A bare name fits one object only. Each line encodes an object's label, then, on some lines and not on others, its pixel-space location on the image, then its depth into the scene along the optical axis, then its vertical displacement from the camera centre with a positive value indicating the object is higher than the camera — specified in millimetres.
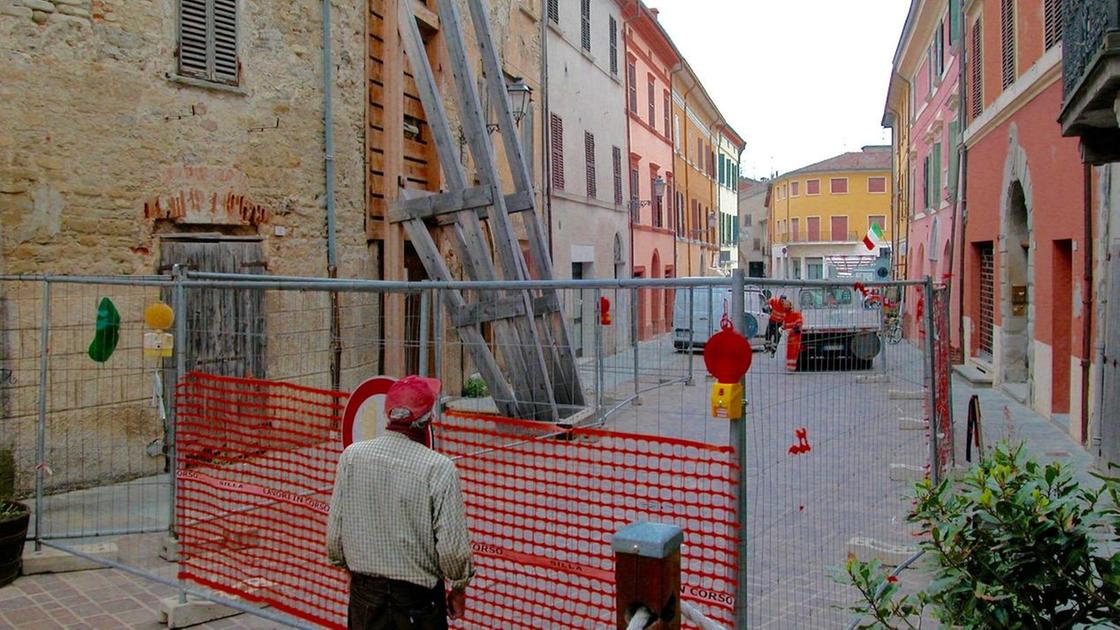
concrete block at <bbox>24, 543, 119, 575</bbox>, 6160 -1611
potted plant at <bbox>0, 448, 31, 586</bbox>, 5859 -1389
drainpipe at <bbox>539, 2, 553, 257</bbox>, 19375 +3847
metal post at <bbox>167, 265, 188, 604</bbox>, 5812 -216
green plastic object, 6199 -134
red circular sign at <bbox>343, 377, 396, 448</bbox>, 4836 -501
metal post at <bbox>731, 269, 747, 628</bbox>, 3768 -679
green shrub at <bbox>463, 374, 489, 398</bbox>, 13219 -1067
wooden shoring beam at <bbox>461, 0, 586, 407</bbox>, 12328 +2378
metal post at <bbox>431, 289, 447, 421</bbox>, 5203 -98
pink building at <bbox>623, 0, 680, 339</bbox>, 29047 +5721
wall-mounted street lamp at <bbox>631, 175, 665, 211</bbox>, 28688 +3882
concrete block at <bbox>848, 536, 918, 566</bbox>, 6325 -1598
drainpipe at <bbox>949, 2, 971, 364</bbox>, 19609 +3027
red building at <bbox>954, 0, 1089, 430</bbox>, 11992 +1475
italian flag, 26759 +2979
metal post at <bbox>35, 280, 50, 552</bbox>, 6312 -668
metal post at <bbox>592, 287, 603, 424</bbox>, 8219 -381
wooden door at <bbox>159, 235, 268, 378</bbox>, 8555 +102
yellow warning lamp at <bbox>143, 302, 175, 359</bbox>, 5750 -131
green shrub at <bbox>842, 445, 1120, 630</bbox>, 2703 -715
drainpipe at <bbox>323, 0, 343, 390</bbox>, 10898 +2007
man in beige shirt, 3537 -788
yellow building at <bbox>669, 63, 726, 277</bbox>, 37469 +5941
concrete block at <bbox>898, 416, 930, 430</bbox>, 6227 -737
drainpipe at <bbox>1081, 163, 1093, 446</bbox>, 10547 +54
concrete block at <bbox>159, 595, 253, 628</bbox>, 5223 -1663
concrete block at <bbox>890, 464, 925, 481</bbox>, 6386 -1091
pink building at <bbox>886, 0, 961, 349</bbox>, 22297 +4995
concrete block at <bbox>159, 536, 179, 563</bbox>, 6117 -1536
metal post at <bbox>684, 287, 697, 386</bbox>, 4805 -221
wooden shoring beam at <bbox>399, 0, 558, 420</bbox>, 11117 +1720
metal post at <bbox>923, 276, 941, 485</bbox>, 6332 -475
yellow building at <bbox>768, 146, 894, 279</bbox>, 64938 +7228
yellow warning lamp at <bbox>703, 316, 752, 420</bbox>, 3666 -204
